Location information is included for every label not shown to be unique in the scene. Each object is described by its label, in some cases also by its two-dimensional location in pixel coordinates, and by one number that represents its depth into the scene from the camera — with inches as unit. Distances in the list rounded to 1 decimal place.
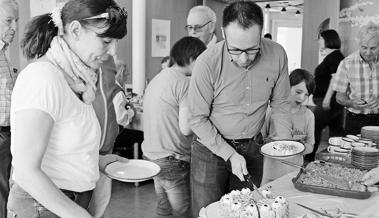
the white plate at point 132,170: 47.8
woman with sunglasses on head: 36.5
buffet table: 51.8
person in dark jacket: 151.6
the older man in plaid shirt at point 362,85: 110.3
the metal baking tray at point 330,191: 56.7
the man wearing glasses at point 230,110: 67.2
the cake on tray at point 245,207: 46.3
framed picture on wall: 193.2
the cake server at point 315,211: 49.8
